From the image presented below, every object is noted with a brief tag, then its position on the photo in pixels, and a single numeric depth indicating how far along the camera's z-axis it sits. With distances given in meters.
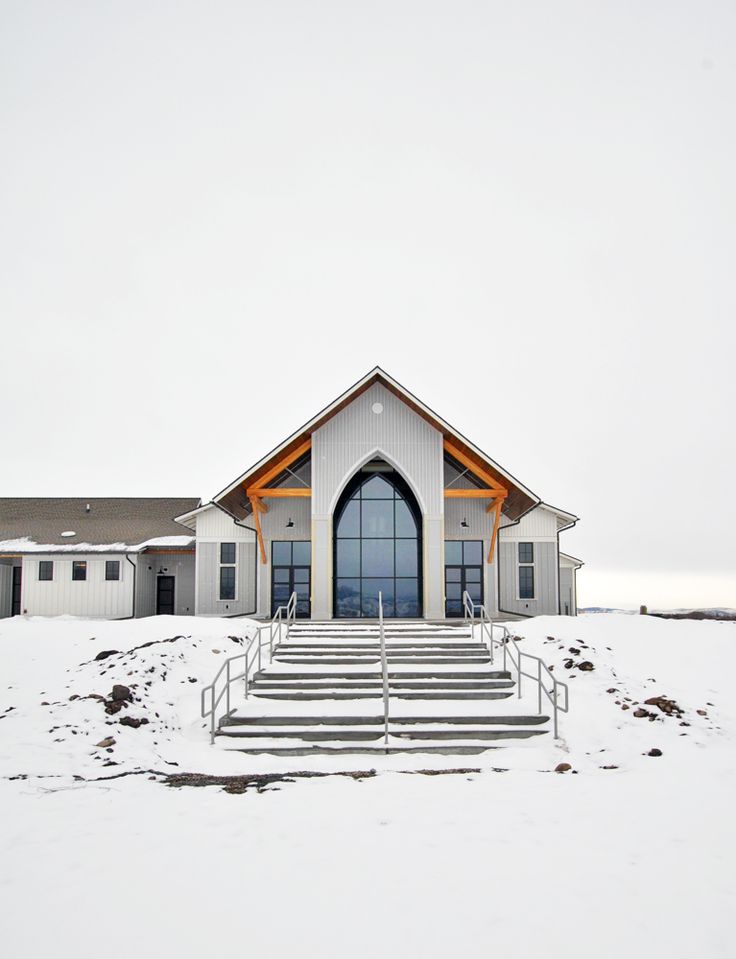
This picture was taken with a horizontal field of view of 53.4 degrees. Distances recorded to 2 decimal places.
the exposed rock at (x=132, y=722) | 10.31
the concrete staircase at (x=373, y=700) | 10.38
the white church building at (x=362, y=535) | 19.19
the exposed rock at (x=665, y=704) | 10.72
